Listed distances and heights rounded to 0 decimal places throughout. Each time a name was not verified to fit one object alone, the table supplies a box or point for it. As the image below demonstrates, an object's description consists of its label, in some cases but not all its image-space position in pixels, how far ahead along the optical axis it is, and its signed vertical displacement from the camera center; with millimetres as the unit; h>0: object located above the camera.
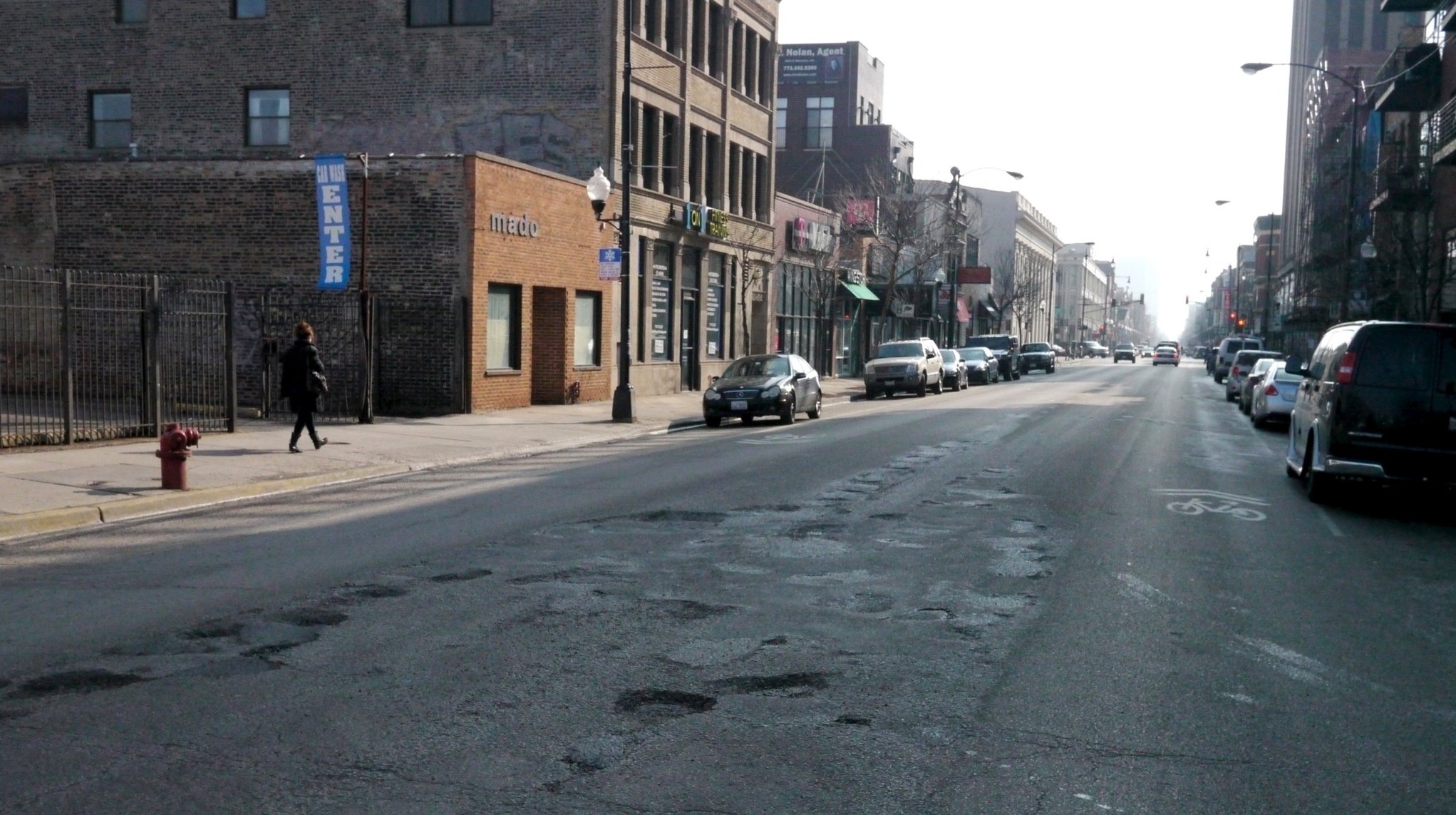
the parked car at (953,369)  43094 -1068
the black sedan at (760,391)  26219 -1157
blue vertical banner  23047 +1901
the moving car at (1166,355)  93125 -1122
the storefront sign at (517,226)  26453 +2171
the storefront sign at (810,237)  47125 +3638
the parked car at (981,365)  49781 -1087
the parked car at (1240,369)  37625 -848
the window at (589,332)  31406 +1
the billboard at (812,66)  66000 +13531
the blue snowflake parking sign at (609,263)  25578 +1337
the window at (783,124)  66750 +10734
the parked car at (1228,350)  54131 -419
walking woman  17750 -692
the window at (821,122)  65812 +10684
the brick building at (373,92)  31672 +5997
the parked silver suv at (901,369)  38719 -1012
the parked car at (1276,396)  27031 -1149
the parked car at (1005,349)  56062 -530
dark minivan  13398 -668
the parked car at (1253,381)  30770 -955
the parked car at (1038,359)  67062 -1122
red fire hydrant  13703 -1349
